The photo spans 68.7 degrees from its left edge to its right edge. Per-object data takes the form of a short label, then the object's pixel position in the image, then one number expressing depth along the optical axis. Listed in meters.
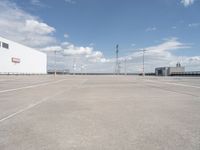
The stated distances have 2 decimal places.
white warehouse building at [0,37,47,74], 50.66
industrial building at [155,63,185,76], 78.72
